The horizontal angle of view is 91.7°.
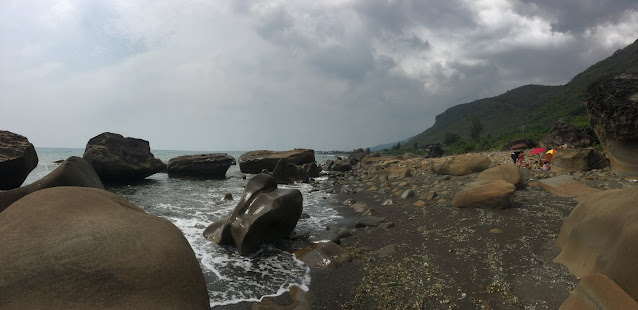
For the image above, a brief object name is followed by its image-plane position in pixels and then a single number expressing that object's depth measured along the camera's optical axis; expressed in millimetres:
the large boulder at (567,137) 21328
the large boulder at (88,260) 2576
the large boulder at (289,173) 24391
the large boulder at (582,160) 12297
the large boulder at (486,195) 8039
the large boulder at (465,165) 15445
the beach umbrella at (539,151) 19109
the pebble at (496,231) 6630
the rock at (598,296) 2949
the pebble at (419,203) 10577
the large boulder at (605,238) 3273
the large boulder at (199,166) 28595
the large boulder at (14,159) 10852
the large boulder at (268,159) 33469
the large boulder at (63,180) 5185
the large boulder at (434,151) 47075
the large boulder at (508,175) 9961
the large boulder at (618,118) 8578
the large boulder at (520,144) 30903
